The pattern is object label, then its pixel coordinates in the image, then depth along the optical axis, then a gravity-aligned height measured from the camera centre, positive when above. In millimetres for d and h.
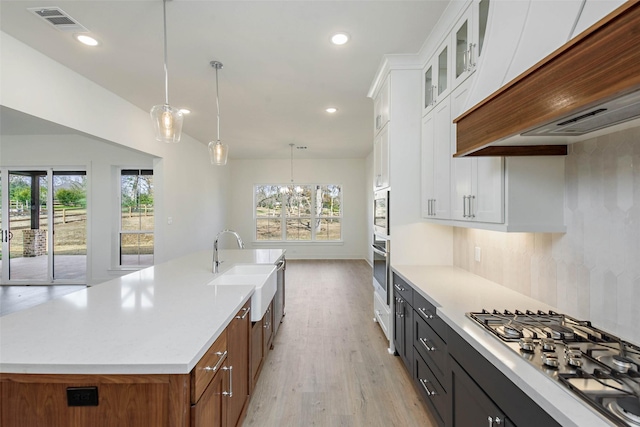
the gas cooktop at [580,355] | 857 -522
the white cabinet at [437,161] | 2330 +452
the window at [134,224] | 5852 -210
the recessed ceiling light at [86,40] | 2525 +1506
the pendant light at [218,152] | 3209 +675
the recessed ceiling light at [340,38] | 2475 +1491
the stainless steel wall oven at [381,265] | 3033 -569
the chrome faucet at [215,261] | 2579 -416
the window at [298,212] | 8602 +50
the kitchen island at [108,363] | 1075 -548
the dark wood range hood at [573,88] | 654 +364
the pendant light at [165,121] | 2213 +700
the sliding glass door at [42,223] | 5707 -192
